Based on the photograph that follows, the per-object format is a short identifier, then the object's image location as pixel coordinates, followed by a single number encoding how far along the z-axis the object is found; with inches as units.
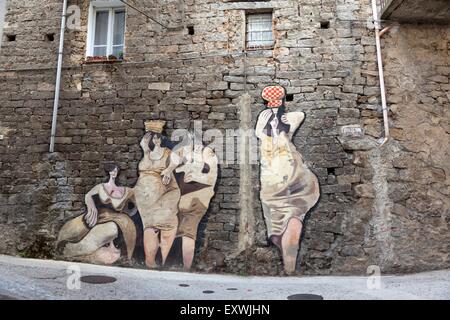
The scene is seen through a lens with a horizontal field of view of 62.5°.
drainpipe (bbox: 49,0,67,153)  230.5
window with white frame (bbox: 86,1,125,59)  244.7
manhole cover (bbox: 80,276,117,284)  172.6
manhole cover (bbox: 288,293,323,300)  153.3
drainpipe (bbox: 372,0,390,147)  209.0
